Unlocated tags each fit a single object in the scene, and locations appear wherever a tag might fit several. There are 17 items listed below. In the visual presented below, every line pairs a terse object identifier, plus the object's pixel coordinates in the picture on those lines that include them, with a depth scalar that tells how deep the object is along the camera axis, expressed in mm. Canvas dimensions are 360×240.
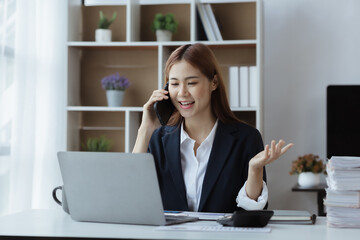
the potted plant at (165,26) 3768
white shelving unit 3783
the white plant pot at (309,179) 3611
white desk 1340
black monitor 3680
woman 2062
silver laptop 1460
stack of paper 1530
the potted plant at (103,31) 3850
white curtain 3072
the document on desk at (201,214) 1670
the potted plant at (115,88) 3824
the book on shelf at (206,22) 3688
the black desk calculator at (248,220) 1471
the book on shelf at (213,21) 3689
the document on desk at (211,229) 1418
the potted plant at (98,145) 3842
